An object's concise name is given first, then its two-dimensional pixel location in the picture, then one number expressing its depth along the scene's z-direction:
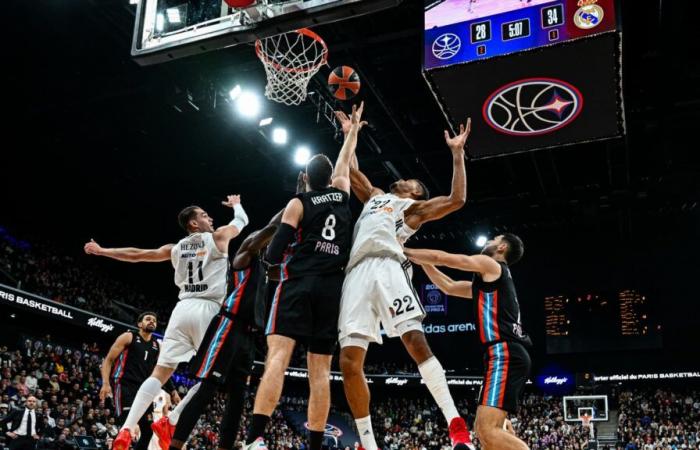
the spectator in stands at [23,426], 10.95
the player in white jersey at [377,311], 4.23
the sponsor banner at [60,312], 15.95
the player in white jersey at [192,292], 5.25
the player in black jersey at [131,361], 7.82
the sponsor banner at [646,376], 24.44
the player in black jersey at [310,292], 3.98
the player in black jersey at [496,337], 4.81
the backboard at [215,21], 6.47
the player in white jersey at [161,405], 8.08
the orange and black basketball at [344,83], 7.68
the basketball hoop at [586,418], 17.80
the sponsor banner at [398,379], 26.97
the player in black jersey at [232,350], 4.46
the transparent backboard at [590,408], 18.98
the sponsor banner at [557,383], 25.94
